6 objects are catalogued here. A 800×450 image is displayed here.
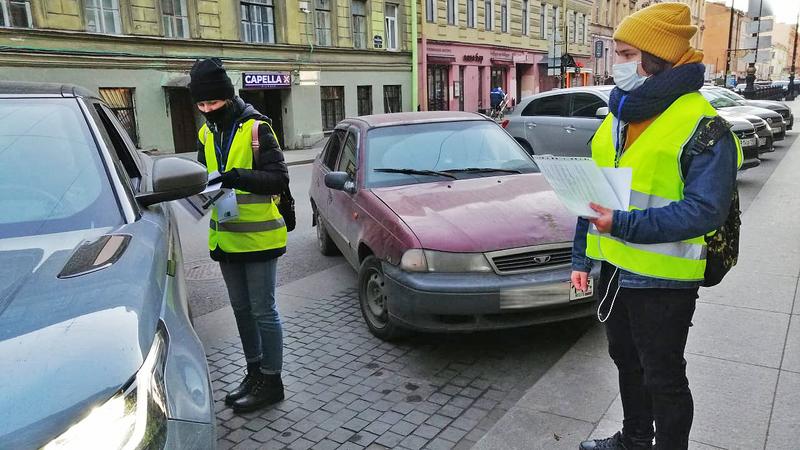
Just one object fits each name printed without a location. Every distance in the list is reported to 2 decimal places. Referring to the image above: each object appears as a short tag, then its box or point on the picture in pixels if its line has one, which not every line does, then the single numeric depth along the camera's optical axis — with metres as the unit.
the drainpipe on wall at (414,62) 28.03
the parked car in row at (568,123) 10.06
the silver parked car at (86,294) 1.43
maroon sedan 3.87
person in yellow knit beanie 2.09
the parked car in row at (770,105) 14.31
